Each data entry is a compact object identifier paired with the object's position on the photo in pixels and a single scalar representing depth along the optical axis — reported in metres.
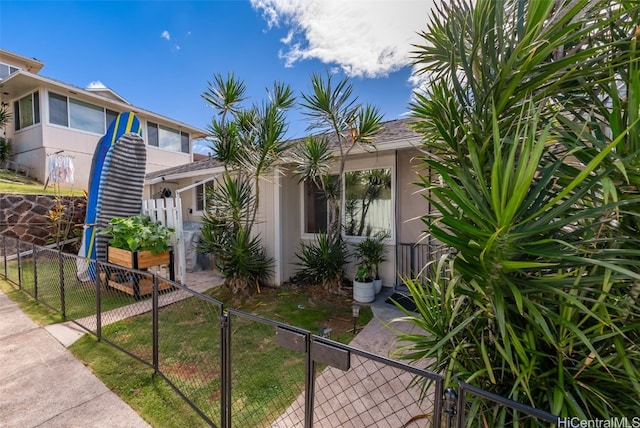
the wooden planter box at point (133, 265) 5.37
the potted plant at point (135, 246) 5.39
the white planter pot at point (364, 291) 5.09
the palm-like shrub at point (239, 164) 5.43
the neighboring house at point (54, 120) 11.73
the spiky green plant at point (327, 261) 5.46
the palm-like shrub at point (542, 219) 1.30
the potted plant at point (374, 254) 5.45
